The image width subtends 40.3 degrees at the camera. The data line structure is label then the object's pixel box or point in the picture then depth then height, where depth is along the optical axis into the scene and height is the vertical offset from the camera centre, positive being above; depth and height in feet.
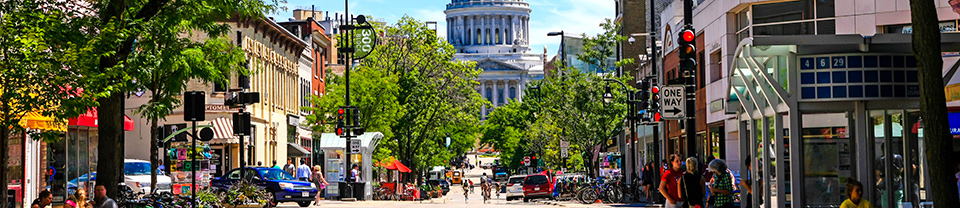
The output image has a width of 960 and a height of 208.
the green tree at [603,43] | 177.17 +14.31
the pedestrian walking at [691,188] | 56.54 -1.78
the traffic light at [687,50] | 68.13 +5.09
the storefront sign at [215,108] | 170.09 +5.85
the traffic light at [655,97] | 109.40 +4.40
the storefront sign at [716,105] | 113.80 +3.63
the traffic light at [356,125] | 134.72 +2.77
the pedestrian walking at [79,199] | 59.26 -2.02
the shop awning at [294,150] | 208.23 +0.29
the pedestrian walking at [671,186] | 58.39 -1.75
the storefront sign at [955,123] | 81.25 +1.29
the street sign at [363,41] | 174.40 +14.86
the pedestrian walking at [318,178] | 123.13 -2.49
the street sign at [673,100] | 73.82 +2.67
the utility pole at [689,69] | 68.39 +4.12
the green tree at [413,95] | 184.65 +8.65
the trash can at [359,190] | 142.92 -4.28
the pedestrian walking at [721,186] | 56.39 -1.71
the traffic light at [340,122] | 130.70 +2.99
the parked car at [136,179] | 107.65 -2.15
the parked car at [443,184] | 257.55 -7.09
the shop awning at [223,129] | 163.73 +3.01
